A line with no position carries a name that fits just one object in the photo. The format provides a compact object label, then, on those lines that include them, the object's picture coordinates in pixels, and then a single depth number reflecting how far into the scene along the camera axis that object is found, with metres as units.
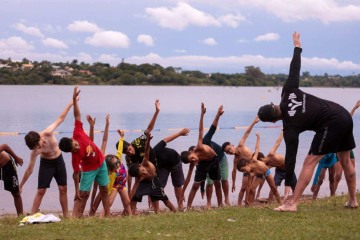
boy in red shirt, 9.71
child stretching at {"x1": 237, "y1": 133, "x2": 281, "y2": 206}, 12.53
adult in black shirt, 8.91
